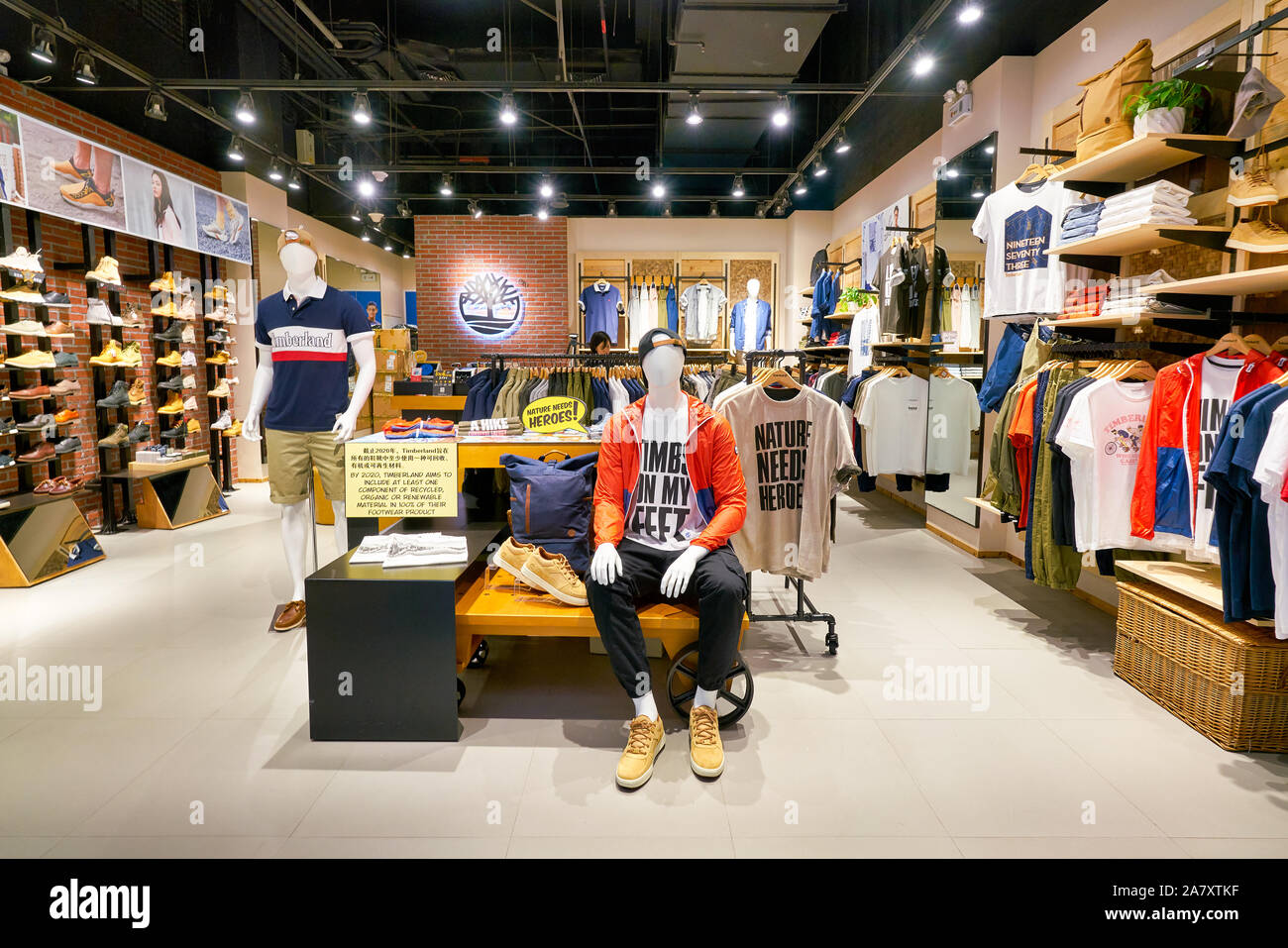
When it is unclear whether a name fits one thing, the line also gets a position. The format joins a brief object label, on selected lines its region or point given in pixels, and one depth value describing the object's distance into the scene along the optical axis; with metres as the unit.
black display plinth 2.64
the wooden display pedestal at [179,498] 6.37
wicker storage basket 2.64
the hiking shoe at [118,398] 6.21
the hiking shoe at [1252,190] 2.79
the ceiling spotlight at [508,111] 5.99
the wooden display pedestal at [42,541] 4.61
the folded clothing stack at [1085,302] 3.81
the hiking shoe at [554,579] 2.84
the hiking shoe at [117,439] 6.16
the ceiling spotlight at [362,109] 5.95
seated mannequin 2.57
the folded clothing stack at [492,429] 3.48
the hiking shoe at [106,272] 5.99
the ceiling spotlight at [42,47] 4.62
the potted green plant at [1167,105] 3.14
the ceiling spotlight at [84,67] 4.97
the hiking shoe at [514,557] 2.93
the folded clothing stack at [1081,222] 3.60
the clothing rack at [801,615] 3.64
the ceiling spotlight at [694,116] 6.21
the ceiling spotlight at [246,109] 5.82
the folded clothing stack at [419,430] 3.45
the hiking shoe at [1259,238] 2.70
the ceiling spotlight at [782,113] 6.42
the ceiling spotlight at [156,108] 5.57
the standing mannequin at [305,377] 3.77
